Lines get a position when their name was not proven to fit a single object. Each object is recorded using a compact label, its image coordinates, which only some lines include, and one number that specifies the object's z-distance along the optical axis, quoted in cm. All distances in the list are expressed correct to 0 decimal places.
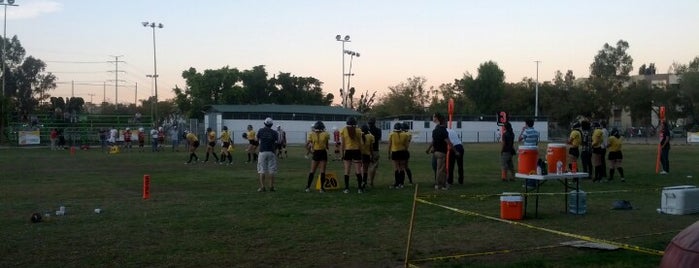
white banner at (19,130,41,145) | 5162
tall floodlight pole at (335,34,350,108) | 8038
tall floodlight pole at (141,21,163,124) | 7229
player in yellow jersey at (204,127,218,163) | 2769
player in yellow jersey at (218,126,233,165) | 2748
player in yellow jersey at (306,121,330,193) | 1546
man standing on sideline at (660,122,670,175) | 2122
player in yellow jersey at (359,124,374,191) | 1595
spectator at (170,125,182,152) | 4209
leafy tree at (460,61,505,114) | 9931
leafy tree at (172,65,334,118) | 9012
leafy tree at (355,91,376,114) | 11655
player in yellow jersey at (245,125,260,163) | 2845
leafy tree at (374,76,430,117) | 10625
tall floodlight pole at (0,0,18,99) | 5927
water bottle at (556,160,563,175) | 1213
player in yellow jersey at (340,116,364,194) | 1527
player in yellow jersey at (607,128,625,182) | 1870
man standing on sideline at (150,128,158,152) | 4147
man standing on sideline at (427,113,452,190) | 1599
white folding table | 1139
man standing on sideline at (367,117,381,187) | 1648
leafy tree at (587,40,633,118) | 9594
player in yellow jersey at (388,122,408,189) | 1627
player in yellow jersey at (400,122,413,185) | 1631
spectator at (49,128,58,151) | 4604
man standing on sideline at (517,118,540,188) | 1633
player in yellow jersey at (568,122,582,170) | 1812
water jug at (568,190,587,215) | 1159
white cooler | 1142
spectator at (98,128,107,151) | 4474
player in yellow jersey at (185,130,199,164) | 2822
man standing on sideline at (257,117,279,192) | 1536
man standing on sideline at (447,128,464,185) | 1723
